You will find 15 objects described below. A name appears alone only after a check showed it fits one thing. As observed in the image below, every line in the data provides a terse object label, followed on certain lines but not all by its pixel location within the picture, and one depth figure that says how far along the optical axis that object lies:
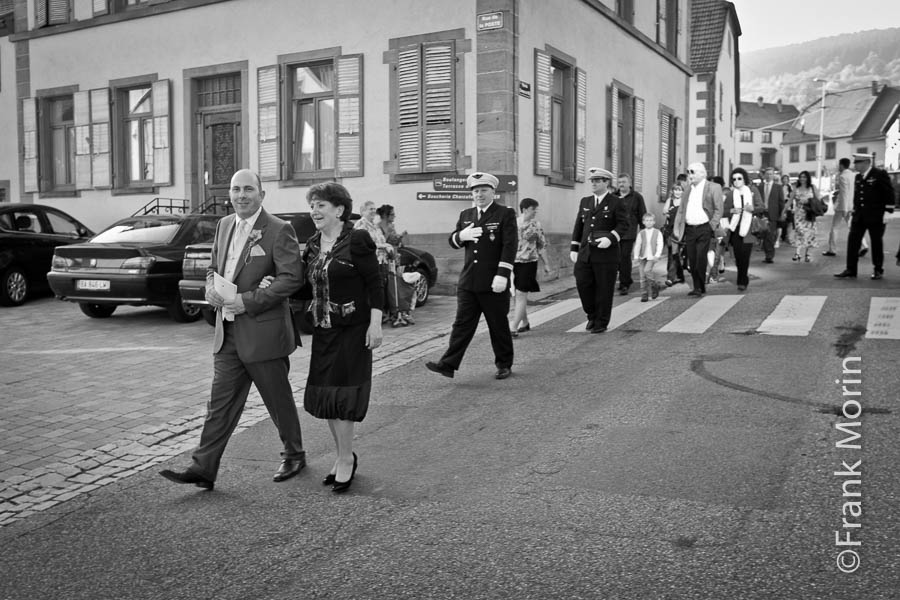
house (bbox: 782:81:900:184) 87.94
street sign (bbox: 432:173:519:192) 15.33
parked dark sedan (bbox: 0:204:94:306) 14.45
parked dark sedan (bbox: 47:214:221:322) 11.86
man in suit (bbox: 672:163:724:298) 12.62
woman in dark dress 5.11
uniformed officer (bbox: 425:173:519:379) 7.98
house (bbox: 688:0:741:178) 36.81
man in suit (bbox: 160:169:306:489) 5.11
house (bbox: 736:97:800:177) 111.00
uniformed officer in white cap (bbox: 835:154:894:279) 13.67
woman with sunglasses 13.88
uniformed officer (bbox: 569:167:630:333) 10.33
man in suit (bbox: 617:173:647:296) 14.09
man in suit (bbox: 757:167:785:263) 19.69
